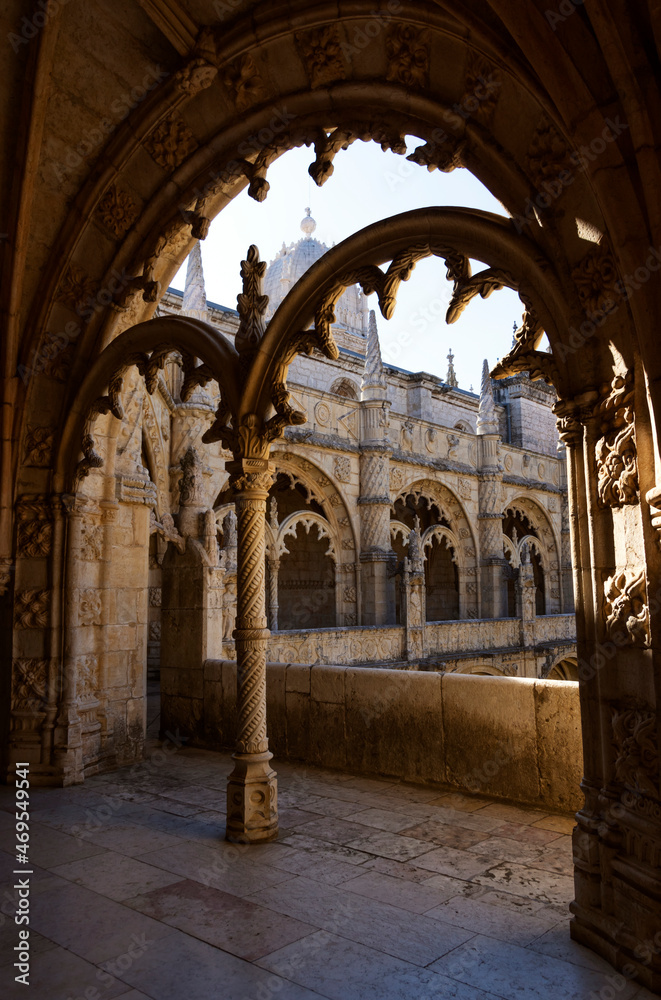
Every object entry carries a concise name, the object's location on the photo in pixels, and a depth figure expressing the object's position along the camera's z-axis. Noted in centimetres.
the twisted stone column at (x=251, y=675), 386
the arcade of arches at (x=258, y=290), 241
